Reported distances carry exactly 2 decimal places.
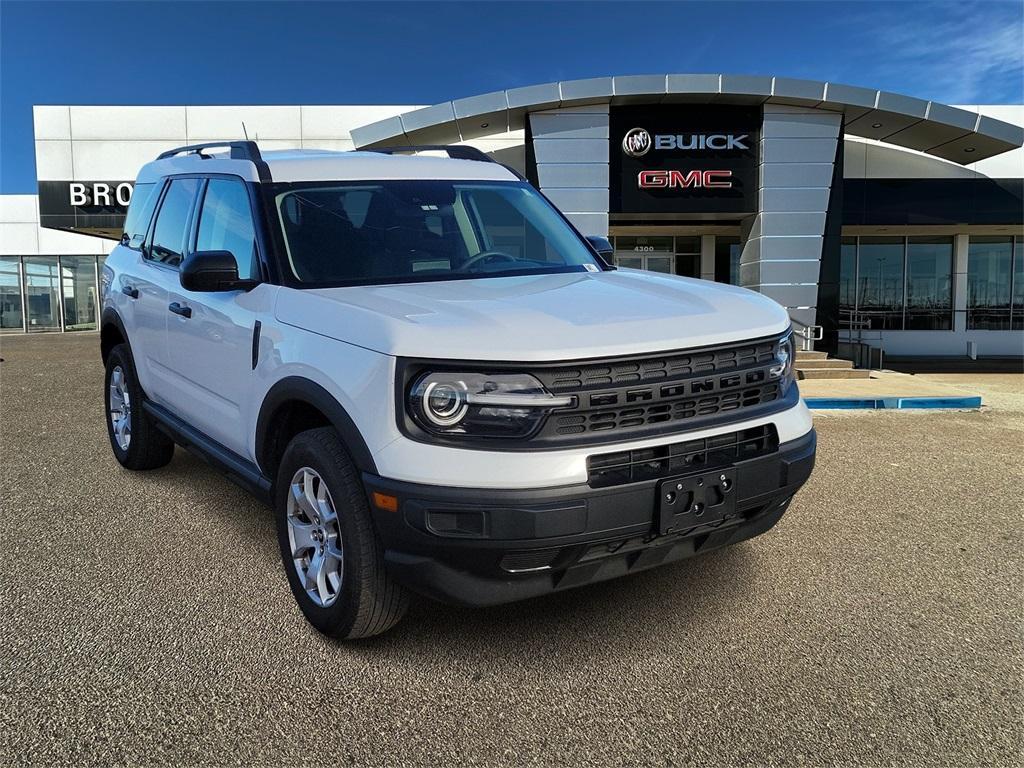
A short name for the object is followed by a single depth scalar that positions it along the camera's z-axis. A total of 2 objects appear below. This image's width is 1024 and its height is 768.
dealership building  14.86
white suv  2.49
